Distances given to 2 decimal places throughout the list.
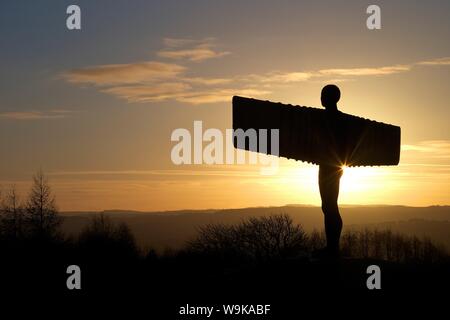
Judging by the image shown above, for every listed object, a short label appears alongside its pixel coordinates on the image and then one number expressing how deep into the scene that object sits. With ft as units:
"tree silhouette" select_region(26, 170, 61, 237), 238.27
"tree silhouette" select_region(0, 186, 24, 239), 233.55
